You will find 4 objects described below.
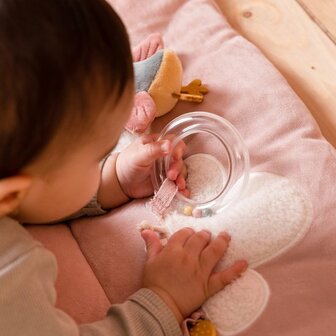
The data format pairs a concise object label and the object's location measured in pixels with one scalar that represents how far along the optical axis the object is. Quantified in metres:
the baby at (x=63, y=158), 0.49
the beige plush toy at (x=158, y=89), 0.89
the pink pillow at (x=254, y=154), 0.73
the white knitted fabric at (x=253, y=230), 0.73
